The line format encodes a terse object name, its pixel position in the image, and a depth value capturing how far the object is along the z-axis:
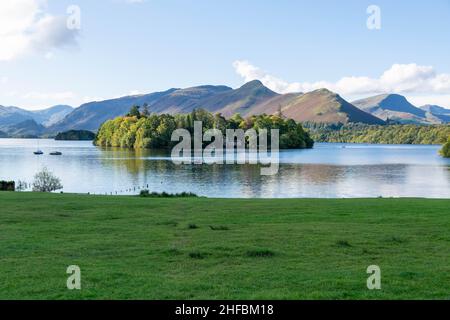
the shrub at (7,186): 49.44
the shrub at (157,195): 42.84
